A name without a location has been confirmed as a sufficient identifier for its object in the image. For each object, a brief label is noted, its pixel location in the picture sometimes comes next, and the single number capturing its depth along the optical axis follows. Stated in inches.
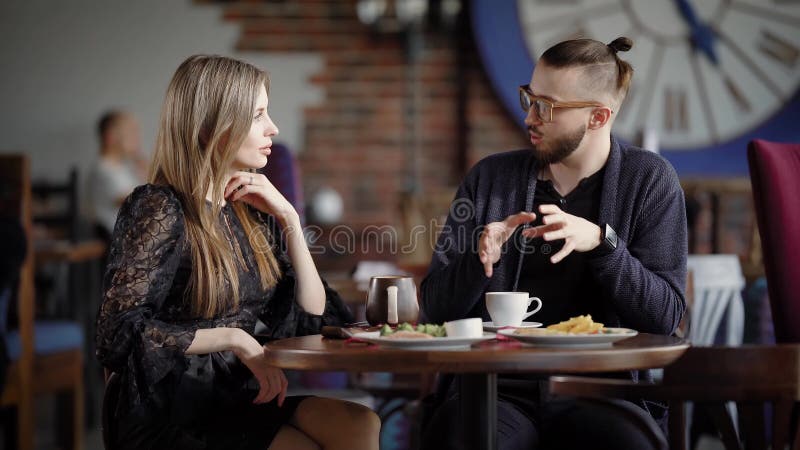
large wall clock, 317.1
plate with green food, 113.9
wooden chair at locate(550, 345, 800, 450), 111.7
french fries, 119.3
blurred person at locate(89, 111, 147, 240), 318.7
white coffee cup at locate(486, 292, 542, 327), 126.0
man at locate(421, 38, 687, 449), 132.8
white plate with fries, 115.4
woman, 125.6
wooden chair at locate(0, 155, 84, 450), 203.7
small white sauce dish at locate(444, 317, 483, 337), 118.1
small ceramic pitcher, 128.5
